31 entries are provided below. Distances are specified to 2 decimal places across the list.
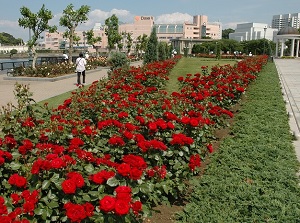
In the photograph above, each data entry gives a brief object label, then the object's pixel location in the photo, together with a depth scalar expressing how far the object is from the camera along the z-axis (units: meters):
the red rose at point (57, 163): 2.22
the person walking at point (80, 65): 13.05
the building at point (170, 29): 125.88
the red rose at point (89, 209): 1.95
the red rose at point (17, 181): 2.15
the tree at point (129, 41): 42.78
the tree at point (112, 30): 31.50
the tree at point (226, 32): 156.50
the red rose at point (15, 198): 2.07
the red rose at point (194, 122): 3.47
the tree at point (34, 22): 16.66
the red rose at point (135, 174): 2.22
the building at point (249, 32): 135.54
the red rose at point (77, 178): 2.07
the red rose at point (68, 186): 2.00
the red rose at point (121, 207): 1.79
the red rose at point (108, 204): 1.82
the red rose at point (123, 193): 1.90
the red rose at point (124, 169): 2.21
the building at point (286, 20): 149.88
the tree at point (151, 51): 23.25
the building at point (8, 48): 94.31
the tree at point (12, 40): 128.02
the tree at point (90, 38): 30.15
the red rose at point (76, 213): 1.82
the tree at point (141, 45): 45.44
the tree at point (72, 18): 22.83
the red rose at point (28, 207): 1.95
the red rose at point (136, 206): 2.07
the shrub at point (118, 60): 16.39
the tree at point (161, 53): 26.69
